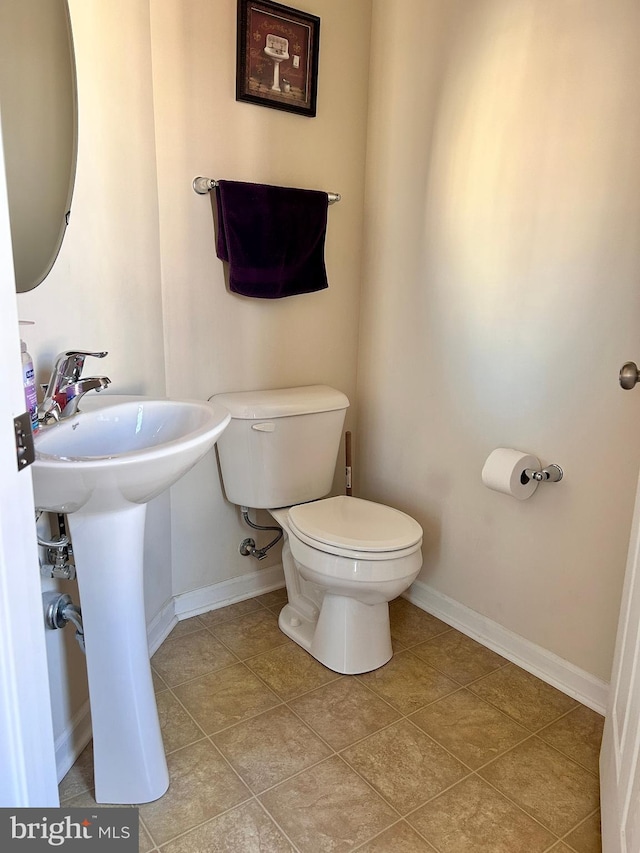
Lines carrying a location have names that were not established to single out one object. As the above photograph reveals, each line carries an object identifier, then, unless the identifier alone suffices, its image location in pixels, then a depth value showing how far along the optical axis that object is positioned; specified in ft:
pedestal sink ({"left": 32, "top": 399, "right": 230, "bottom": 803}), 3.90
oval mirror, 4.08
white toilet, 6.06
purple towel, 6.58
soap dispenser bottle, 4.00
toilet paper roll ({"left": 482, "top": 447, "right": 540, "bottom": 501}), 5.94
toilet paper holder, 5.95
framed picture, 6.46
